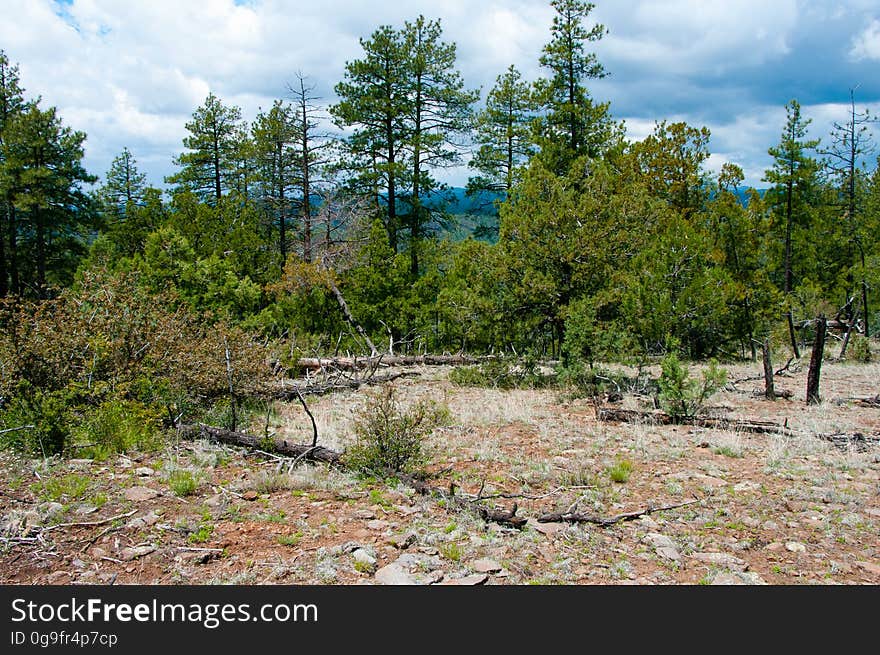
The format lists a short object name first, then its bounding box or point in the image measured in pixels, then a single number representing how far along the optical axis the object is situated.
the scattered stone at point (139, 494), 5.35
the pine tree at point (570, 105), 23.27
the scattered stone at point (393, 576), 3.95
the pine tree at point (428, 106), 23.88
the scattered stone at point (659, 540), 4.82
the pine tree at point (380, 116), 23.42
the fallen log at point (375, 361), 14.82
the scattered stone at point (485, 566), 4.18
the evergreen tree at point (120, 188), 34.25
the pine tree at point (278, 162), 22.38
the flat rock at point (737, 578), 4.15
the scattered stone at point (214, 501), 5.36
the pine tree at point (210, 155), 28.98
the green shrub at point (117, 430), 6.76
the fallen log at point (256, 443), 6.74
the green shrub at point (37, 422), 6.52
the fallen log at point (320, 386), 11.43
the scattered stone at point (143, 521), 4.75
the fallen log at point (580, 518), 5.14
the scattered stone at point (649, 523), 5.21
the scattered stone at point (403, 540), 4.55
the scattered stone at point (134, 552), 4.23
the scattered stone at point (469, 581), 3.94
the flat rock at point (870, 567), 4.38
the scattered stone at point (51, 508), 4.88
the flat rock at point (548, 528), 5.00
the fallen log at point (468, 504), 5.06
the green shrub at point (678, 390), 9.63
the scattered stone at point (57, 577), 3.91
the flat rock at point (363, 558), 4.18
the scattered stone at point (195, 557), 4.21
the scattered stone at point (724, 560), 4.43
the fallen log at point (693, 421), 8.96
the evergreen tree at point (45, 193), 25.30
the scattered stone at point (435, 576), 3.97
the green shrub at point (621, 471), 6.53
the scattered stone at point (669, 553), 4.57
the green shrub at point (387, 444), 6.39
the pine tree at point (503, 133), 25.94
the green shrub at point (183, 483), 5.55
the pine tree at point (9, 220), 26.71
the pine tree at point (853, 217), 20.06
